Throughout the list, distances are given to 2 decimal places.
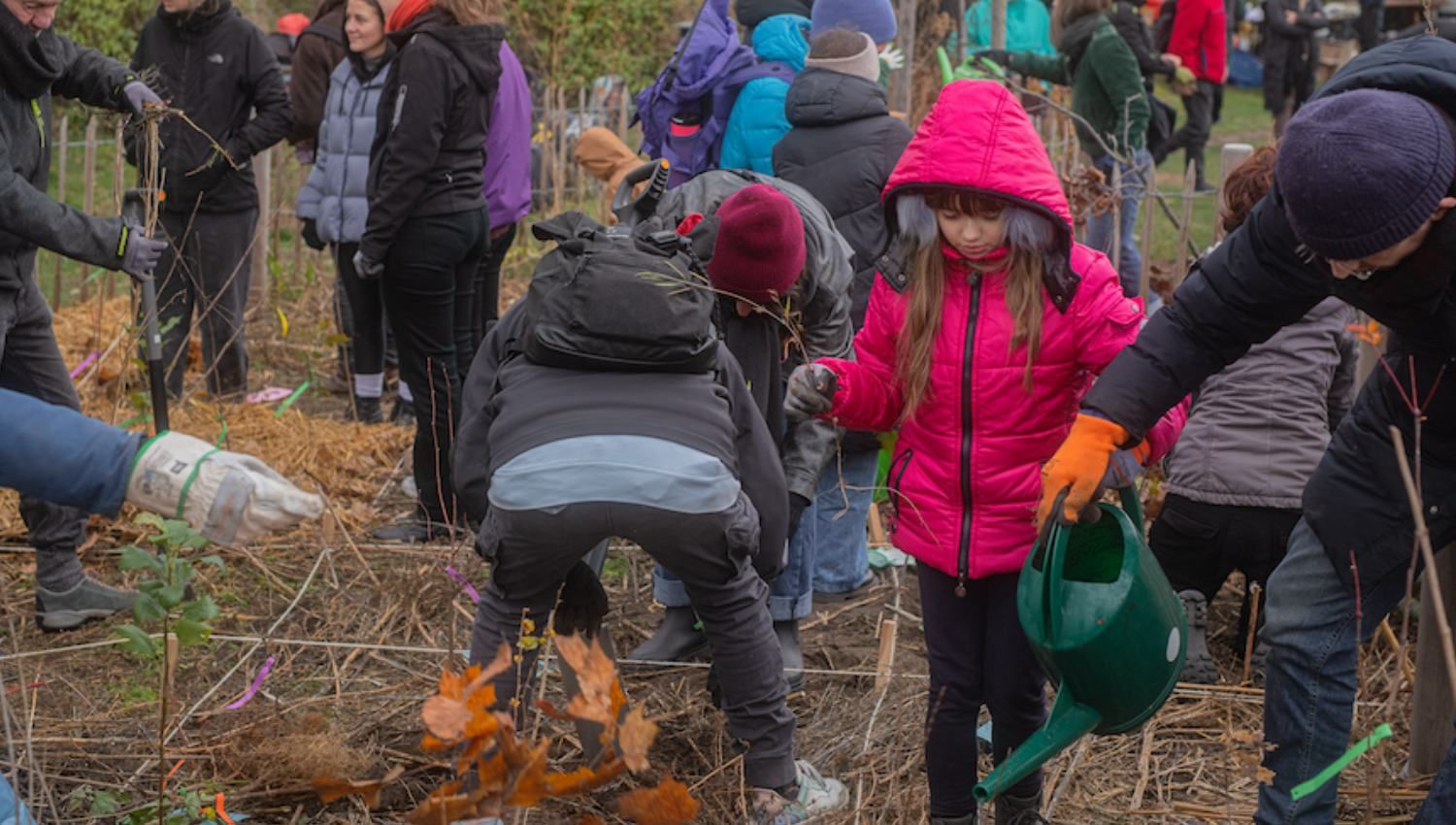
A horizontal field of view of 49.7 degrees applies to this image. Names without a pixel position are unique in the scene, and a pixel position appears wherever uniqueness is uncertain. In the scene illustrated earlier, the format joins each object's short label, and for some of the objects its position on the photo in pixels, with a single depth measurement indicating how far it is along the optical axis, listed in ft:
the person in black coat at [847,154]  14.73
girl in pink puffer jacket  9.57
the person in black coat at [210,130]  19.89
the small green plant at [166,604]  7.84
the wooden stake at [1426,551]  6.19
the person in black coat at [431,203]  16.02
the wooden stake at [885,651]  13.28
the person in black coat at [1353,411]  7.70
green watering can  8.54
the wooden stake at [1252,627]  12.92
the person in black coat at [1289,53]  42.98
